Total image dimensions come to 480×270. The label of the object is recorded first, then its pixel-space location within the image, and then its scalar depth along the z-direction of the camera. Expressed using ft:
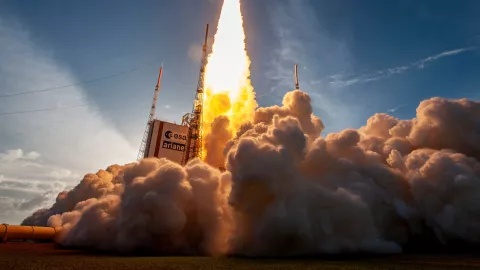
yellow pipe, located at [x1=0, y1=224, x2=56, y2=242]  169.17
